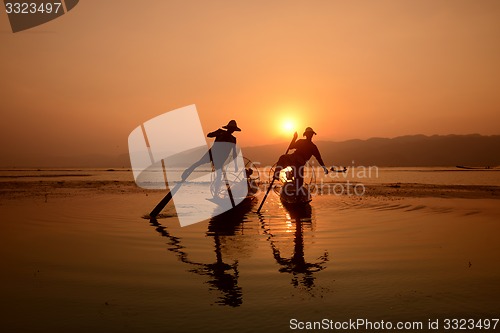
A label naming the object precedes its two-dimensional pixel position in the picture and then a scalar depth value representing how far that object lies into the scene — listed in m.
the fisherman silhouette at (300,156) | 18.55
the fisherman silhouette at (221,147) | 17.03
